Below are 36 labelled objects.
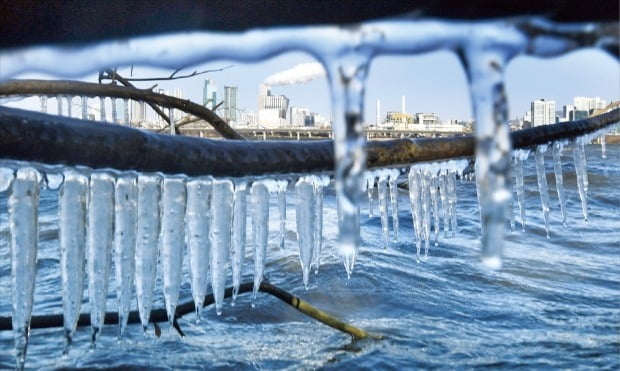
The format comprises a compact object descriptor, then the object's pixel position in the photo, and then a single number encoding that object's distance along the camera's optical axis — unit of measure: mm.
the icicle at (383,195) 2668
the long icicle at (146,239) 1938
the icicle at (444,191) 3208
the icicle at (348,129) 796
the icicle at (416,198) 3033
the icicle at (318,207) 2375
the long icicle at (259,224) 2372
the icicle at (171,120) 6684
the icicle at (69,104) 6188
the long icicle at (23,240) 1780
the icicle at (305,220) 2553
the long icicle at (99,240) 1847
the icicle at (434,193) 3474
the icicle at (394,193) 2688
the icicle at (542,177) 2955
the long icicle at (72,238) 1836
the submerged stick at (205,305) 3922
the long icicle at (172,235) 2002
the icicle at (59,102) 6056
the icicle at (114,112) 6279
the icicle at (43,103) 5918
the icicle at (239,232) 2367
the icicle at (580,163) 3328
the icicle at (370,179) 2533
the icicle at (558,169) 3046
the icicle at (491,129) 795
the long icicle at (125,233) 1891
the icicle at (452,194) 3385
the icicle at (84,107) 6145
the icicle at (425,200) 3092
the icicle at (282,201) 2271
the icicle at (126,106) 6402
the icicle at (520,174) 3071
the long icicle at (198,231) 2066
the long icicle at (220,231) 2151
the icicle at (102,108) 6265
